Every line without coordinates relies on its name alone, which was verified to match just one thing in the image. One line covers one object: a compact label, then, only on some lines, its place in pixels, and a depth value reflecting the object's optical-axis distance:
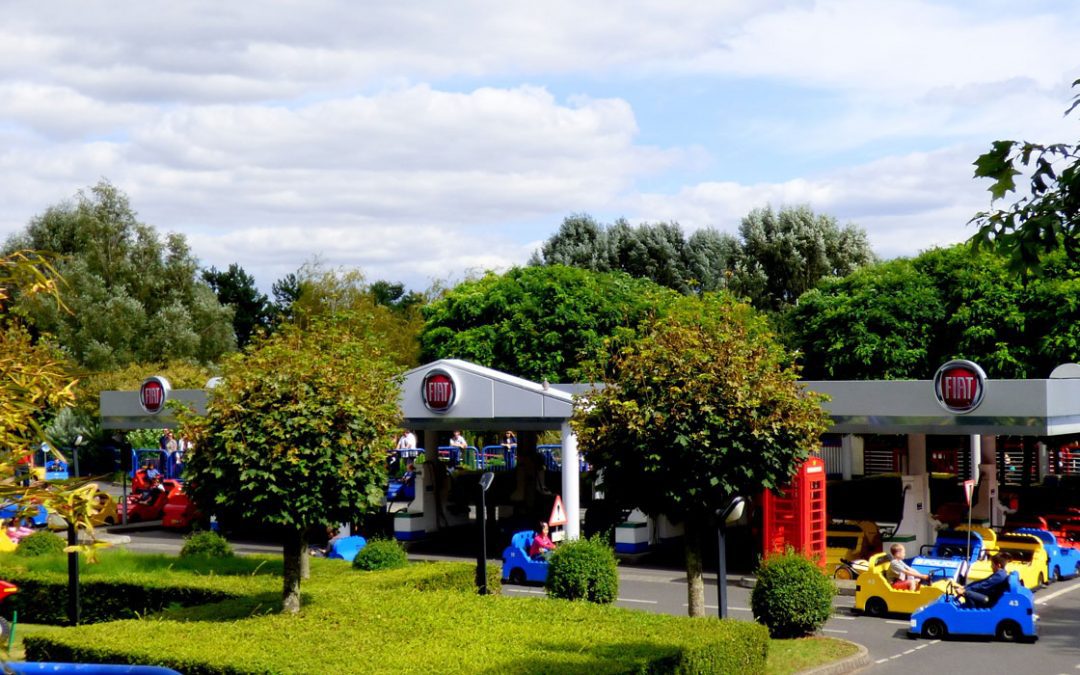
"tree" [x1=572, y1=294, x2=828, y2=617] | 15.48
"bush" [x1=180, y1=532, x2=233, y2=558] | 21.91
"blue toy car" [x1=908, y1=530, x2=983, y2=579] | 21.02
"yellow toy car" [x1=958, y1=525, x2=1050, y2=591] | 22.80
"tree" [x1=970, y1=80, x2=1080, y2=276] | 7.66
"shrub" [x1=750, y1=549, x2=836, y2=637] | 17.47
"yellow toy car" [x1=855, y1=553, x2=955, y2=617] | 20.41
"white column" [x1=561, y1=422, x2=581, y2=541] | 26.59
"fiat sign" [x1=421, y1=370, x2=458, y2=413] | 27.94
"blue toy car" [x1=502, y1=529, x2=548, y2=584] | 24.42
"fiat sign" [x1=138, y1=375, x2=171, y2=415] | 33.38
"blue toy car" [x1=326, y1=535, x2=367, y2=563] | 26.31
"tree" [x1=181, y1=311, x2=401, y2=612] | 14.52
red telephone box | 24.17
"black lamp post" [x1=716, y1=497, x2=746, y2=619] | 15.14
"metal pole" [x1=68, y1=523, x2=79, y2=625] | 17.61
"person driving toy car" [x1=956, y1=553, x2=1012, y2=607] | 18.67
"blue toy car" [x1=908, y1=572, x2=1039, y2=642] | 18.55
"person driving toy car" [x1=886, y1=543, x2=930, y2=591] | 20.70
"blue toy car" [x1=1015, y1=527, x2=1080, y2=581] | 24.55
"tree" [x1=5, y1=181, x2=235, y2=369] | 54.06
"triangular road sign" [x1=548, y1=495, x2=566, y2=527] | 23.66
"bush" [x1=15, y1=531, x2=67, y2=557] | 22.92
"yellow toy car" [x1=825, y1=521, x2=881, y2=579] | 24.47
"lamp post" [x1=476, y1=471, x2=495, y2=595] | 17.07
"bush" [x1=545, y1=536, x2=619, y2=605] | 18.64
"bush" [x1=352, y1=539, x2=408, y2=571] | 20.36
